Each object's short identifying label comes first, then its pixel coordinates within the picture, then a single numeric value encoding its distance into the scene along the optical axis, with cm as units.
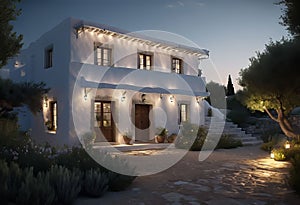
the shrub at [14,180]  418
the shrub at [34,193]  398
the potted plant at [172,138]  1478
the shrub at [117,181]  536
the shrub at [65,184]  439
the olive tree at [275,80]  734
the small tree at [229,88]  3240
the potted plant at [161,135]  1445
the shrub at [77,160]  582
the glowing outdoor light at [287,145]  1022
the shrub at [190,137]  1266
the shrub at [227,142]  1330
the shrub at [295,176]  507
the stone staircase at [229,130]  1524
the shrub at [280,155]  946
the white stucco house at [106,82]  1200
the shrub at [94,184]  489
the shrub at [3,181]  407
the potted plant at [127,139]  1321
